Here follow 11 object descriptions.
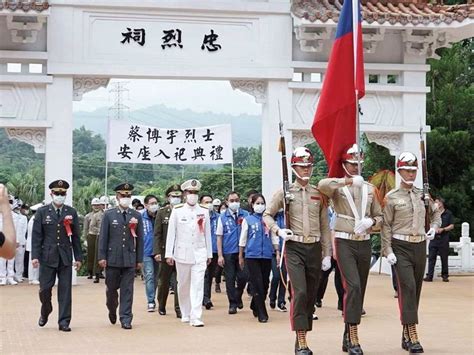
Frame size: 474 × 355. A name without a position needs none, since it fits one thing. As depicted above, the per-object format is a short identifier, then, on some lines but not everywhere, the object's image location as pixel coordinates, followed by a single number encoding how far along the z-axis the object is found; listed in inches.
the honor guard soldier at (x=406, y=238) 363.6
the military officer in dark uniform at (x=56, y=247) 438.3
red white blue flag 374.9
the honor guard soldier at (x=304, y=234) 354.9
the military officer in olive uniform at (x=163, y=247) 501.4
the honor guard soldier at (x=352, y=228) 351.9
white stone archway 636.7
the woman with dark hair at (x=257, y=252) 472.7
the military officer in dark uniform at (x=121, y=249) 454.3
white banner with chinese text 635.5
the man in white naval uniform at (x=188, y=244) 465.4
